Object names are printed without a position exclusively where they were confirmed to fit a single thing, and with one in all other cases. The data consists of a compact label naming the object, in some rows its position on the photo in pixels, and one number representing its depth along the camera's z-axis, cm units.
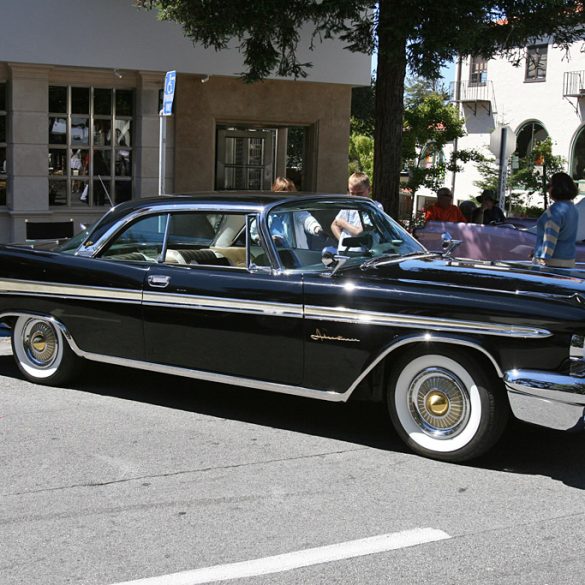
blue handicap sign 1067
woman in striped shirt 769
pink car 1116
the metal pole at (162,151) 1076
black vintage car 491
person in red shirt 1241
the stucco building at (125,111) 1369
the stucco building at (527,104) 3612
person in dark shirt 1405
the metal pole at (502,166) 1414
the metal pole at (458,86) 4153
